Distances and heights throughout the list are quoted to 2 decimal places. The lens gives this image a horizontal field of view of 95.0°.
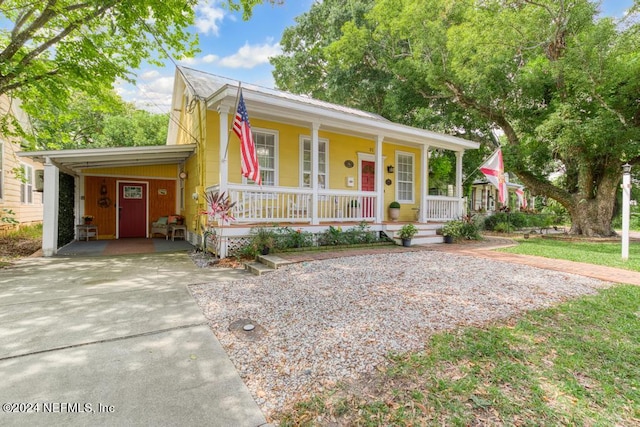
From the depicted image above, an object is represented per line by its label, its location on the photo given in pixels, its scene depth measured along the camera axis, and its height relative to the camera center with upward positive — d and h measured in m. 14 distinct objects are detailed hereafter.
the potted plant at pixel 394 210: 9.96 +0.11
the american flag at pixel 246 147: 5.65 +1.26
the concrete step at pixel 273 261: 5.38 -0.92
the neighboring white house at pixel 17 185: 9.21 +0.94
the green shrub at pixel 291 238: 6.67 -0.60
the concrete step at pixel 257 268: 5.18 -1.02
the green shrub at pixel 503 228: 14.20 -0.69
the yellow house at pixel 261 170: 6.99 +1.33
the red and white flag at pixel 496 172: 8.36 +1.21
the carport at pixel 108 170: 6.98 +1.33
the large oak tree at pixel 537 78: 9.14 +4.89
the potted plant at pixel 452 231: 9.12 -0.55
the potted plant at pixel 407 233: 8.14 -0.56
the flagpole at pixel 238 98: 5.66 +2.25
